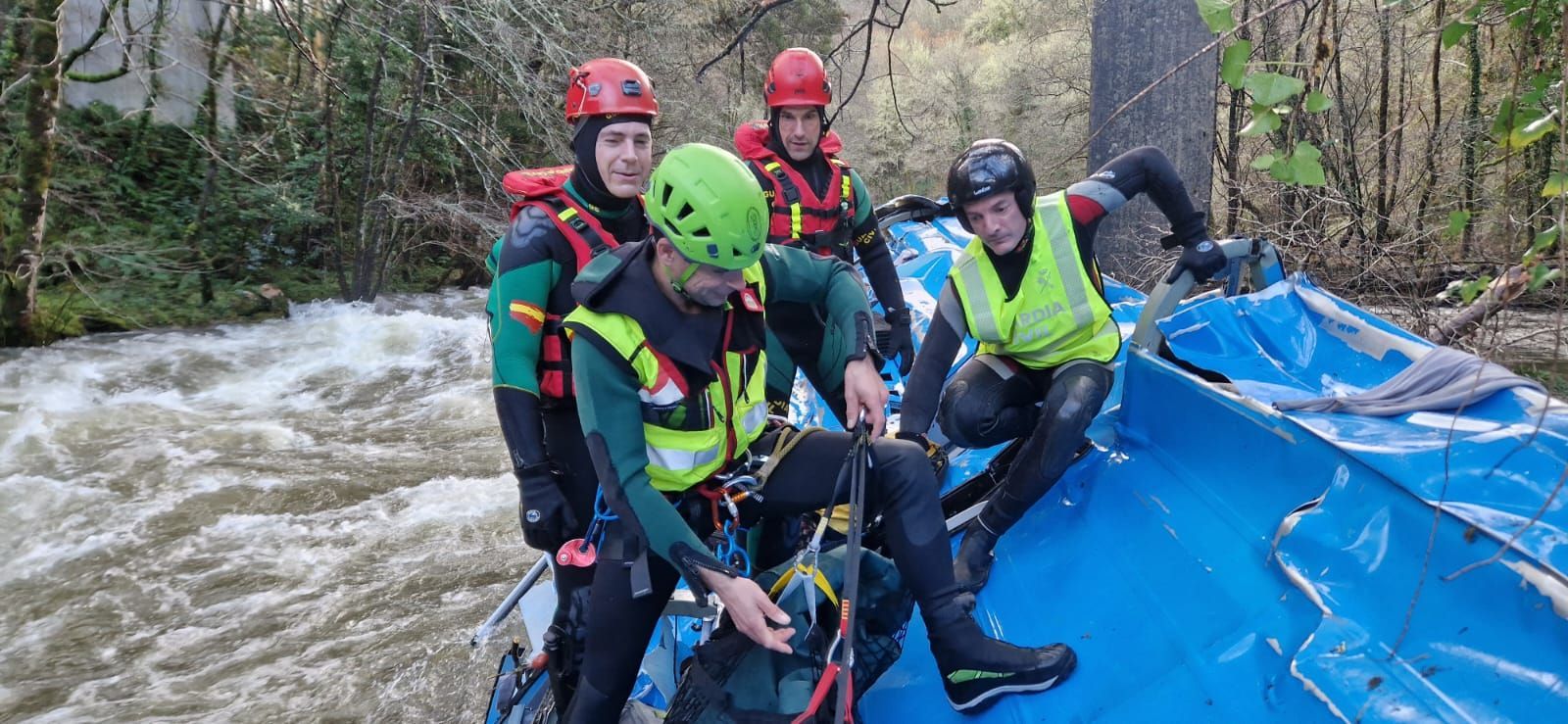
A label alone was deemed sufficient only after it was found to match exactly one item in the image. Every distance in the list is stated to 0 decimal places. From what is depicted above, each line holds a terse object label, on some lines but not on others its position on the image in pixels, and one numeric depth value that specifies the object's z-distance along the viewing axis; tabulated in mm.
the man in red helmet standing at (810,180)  3854
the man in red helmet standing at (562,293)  2566
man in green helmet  2053
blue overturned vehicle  1708
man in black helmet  2729
